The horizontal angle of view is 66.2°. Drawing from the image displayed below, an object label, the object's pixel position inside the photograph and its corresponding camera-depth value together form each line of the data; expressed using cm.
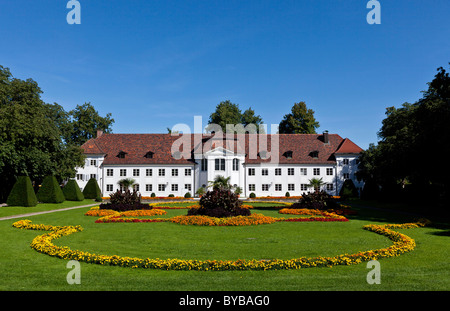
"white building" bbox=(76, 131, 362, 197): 5603
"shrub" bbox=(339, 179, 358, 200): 5100
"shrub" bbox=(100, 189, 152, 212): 3064
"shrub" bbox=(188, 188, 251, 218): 2440
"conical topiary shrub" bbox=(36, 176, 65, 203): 3909
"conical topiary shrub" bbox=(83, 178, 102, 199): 5009
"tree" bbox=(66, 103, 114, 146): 7088
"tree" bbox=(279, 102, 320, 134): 7450
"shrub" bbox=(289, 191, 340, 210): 3031
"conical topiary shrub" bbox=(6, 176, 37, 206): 3303
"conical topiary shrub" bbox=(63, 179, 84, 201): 4497
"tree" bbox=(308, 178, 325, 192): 3388
